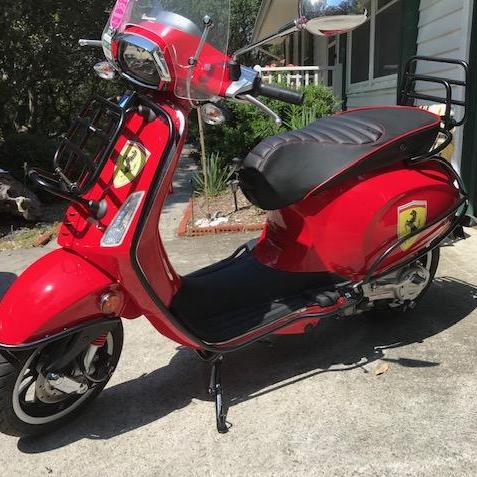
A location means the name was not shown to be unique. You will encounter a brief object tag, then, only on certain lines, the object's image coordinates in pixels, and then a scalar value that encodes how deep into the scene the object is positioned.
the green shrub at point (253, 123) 7.53
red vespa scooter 2.24
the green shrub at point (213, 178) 7.22
